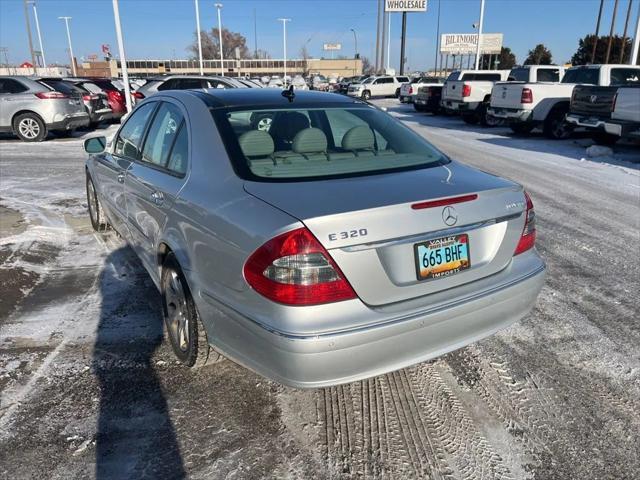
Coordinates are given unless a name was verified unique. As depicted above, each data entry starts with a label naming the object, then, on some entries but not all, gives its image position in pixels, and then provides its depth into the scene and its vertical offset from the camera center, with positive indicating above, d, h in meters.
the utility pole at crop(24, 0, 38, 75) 50.09 +2.81
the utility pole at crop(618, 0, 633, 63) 43.00 +3.85
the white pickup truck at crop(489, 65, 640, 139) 14.40 -0.67
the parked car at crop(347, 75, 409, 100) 36.59 -0.96
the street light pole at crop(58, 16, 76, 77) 65.81 +0.89
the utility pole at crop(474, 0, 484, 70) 28.64 +2.95
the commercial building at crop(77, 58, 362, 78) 88.62 +1.04
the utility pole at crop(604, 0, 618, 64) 39.82 +4.22
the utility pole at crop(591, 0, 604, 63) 42.94 +4.03
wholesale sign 46.69 +5.83
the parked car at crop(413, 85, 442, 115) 22.81 -1.14
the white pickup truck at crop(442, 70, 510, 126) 18.75 -0.93
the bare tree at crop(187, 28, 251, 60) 92.65 +5.09
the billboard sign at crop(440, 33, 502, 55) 63.06 +3.47
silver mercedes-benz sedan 2.17 -0.76
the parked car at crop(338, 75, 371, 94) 39.22 -1.15
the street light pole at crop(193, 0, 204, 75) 35.59 +3.64
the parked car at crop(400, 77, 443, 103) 28.35 -1.05
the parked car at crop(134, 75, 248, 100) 14.31 -0.29
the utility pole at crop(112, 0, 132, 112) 16.28 +0.82
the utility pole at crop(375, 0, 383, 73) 51.22 +2.99
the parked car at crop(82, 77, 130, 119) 17.45 -0.71
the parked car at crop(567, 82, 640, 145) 10.36 -0.83
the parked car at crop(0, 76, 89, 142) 13.28 -0.92
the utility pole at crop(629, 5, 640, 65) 19.36 +1.02
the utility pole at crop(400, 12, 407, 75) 43.66 +2.81
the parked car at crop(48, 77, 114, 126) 14.05 -0.73
